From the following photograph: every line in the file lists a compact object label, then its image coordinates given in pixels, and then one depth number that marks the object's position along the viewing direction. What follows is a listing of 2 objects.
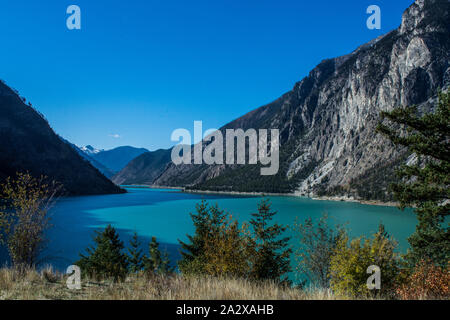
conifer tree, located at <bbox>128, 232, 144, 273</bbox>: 34.49
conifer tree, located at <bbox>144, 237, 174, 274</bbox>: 30.76
